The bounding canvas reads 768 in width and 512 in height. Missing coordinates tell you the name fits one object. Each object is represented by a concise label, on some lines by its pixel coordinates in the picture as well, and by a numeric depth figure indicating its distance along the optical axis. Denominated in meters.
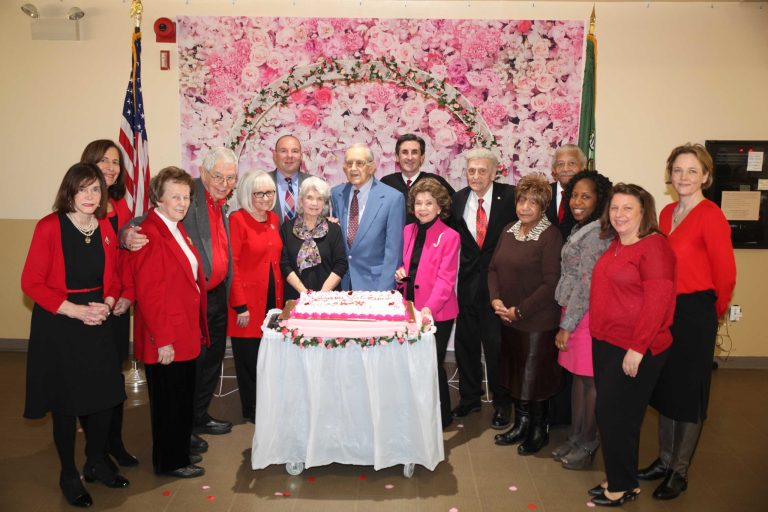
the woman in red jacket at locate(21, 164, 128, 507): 3.08
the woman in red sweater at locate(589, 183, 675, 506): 3.05
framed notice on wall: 5.69
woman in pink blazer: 4.05
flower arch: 5.66
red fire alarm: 5.58
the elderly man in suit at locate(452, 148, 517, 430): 4.47
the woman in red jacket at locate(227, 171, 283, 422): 4.06
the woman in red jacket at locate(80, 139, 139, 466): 3.55
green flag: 5.16
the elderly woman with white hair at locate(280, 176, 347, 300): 4.22
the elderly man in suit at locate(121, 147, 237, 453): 3.80
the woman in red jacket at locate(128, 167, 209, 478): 3.26
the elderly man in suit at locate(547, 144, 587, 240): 4.52
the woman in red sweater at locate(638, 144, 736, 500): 3.38
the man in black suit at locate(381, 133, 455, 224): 4.79
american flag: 4.97
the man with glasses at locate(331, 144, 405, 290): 4.33
